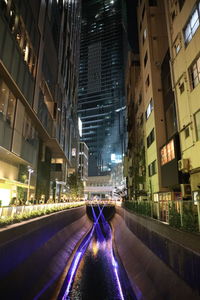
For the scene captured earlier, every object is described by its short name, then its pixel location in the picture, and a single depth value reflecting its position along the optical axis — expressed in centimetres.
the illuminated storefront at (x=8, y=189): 2528
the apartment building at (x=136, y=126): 3701
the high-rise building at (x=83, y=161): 11835
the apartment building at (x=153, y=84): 2831
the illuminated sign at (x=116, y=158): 14975
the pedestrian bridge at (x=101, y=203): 6069
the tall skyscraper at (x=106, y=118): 16262
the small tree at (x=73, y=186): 6600
